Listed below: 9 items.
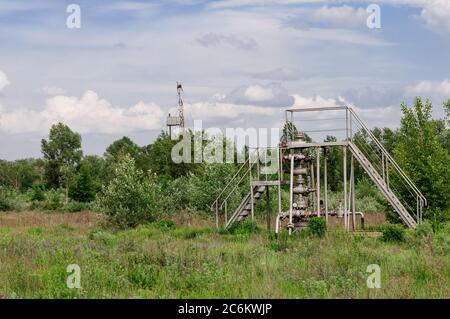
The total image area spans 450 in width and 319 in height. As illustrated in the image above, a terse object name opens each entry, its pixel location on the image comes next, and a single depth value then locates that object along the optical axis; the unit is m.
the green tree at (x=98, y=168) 79.11
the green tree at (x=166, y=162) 70.88
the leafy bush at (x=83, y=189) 58.22
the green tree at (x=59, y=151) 82.50
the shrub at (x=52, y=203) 51.48
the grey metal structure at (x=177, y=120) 88.50
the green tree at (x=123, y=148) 94.95
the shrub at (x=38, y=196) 59.50
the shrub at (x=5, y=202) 49.97
